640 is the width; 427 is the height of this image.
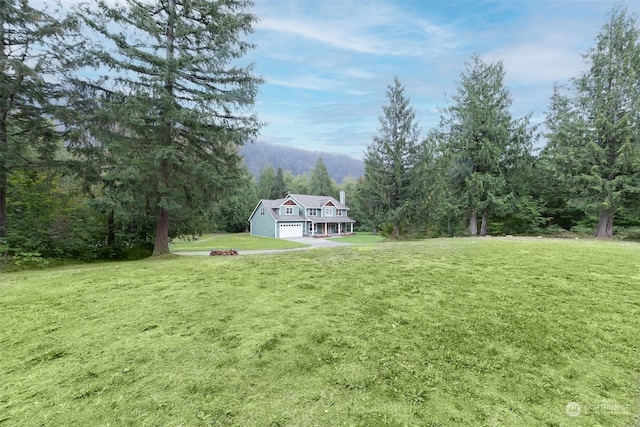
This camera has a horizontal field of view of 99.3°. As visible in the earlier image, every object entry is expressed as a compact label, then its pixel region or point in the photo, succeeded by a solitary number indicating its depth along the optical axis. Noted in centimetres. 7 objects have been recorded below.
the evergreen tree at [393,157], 1731
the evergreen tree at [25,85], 763
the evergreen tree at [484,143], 1828
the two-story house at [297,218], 3247
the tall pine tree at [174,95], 880
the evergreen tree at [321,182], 4909
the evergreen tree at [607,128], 1437
